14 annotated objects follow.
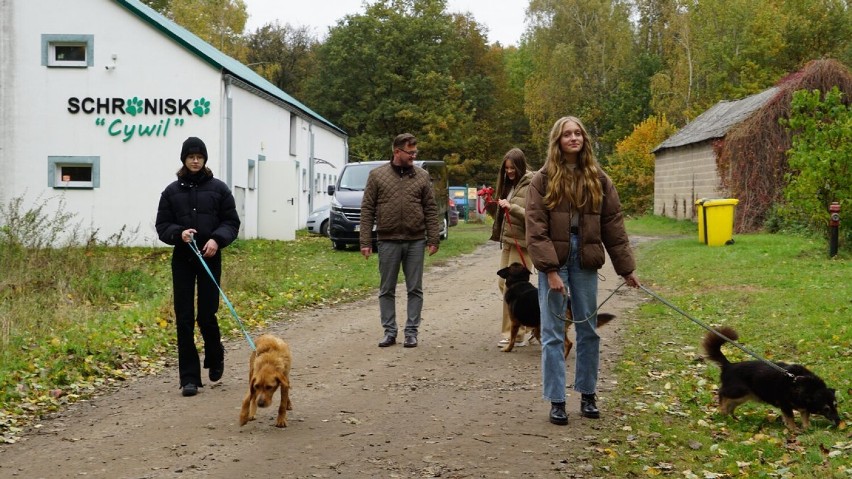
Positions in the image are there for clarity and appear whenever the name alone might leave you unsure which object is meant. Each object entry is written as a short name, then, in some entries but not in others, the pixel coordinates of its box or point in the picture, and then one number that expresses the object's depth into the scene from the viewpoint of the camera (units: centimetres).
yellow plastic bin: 2353
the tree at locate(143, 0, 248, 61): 6444
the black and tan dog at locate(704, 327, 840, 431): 634
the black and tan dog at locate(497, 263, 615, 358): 917
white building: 2489
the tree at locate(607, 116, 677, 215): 4959
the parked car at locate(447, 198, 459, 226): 4047
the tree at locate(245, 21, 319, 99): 6900
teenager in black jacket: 760
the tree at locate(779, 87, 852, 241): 1812
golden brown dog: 639
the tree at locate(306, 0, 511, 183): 5750
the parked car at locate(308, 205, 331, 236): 3034
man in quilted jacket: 968
